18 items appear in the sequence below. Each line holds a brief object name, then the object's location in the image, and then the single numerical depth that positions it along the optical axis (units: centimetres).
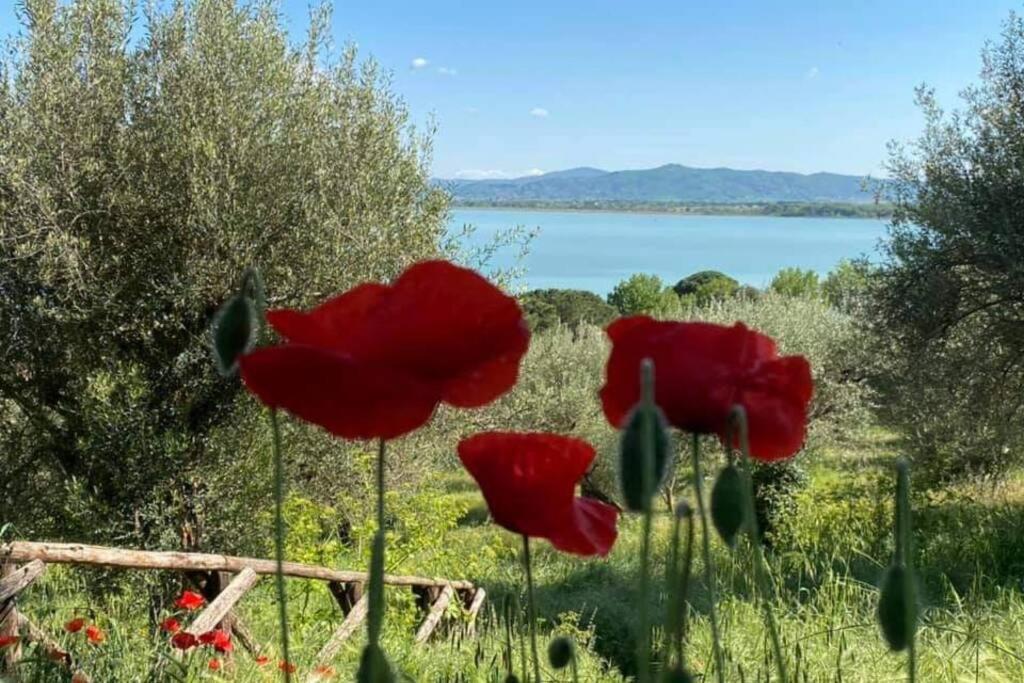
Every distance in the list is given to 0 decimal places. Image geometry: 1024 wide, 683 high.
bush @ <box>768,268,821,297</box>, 5251
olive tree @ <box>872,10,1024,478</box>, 973
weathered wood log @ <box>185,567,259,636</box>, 436
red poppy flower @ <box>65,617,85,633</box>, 314
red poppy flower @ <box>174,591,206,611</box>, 351
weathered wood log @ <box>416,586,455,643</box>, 631
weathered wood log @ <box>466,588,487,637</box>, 645
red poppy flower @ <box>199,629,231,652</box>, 311
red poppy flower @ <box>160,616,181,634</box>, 347
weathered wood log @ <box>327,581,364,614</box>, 646
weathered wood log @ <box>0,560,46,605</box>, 343
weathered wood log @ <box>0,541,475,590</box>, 391
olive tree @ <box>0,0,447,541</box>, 688
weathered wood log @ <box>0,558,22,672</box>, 352
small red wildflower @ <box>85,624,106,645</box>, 335
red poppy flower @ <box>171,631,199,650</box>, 292
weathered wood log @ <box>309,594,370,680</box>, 461
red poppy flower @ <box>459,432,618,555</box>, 60
